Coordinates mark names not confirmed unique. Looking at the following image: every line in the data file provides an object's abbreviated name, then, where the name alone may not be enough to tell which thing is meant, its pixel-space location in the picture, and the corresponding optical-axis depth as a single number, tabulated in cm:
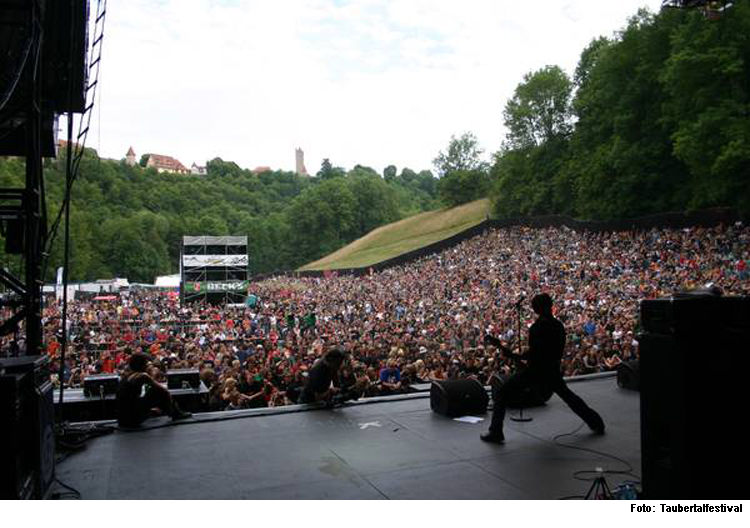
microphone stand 618
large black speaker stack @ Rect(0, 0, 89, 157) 541
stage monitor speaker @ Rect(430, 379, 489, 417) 639
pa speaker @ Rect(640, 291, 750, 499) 318
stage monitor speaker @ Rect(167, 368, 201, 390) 720
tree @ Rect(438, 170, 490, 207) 6600
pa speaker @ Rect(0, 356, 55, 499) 330
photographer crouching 698
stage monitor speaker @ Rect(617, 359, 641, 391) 774
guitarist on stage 521
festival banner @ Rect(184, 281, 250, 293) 2842
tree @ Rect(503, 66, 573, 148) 4519
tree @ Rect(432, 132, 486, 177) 7719
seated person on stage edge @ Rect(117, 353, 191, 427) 599
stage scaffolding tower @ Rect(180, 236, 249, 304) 2836
